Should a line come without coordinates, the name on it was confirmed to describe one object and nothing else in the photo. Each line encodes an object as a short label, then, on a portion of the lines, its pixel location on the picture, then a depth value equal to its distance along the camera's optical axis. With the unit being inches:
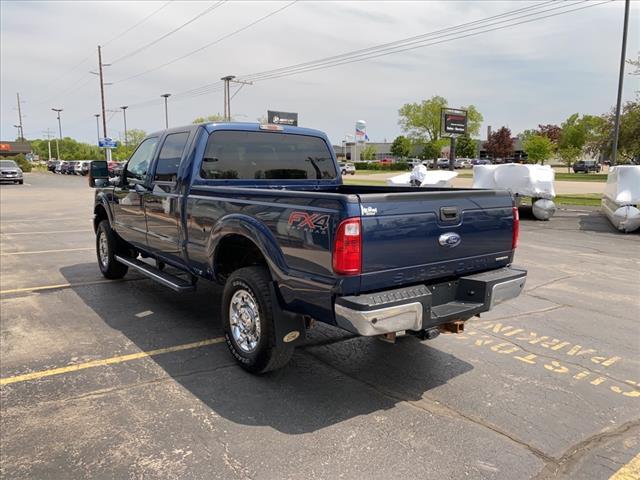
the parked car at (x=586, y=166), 2527.1
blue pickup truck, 126.5
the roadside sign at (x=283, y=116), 1897.1
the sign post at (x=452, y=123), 1186.0
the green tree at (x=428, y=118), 3531.0
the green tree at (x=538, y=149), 2508.6
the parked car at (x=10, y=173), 1424.7
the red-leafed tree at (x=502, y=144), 3553.2
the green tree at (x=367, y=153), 4669.8
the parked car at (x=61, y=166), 2445.6
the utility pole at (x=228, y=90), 1897.1
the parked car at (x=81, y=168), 2190.0
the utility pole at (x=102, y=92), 1893.5
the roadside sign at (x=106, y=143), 1777.8
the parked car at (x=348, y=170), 2611.0
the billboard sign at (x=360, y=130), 4338.1
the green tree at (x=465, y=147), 3787.4
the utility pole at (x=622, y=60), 780.6
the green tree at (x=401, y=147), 3873.0
